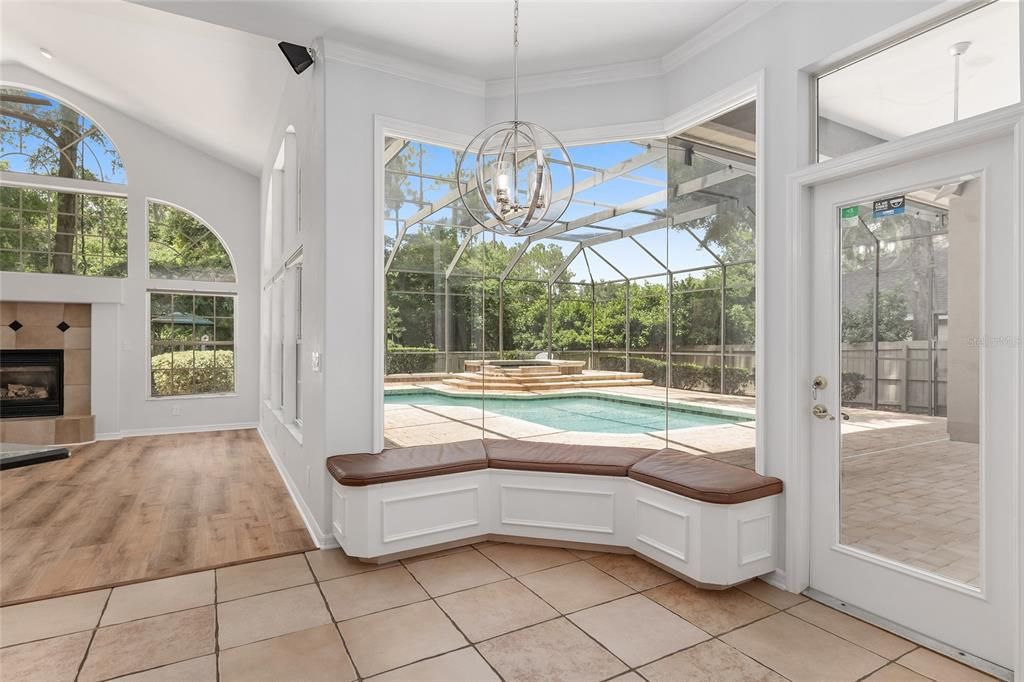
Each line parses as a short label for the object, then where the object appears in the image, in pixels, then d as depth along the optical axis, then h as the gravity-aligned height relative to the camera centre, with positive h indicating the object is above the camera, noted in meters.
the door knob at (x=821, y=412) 2.60 -0.37
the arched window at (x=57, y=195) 6.52 +1.85
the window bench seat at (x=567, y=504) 2.59 -0.94
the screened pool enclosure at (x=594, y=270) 3.18 +0.46
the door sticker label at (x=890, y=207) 2.35 +0.60
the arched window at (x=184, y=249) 7.11 +1.25
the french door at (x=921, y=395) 2.01 -0.25
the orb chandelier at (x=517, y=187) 2.15 +0.64
